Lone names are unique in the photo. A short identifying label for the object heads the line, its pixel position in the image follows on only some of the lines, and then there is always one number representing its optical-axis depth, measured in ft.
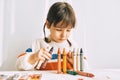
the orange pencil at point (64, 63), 2.22
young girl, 2.44
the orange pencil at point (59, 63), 2.22
